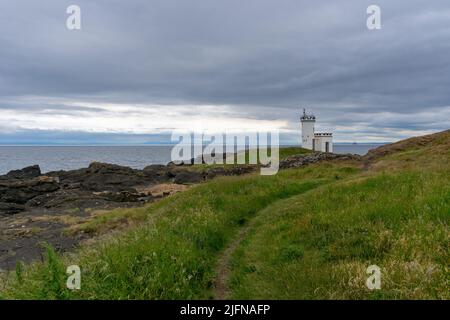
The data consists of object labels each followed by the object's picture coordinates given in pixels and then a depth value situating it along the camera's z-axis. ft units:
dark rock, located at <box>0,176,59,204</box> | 150.25
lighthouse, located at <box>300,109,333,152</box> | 307.60
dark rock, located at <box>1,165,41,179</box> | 222.48
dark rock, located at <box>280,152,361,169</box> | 179.37
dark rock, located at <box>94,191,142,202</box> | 145.89
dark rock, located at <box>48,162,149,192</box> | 185.26
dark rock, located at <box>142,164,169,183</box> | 223.51
